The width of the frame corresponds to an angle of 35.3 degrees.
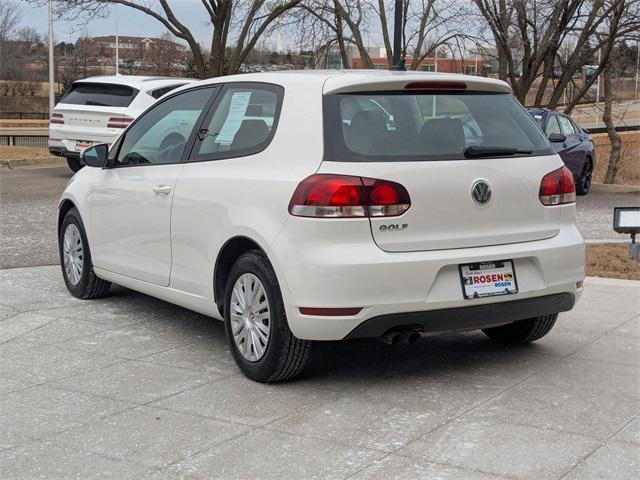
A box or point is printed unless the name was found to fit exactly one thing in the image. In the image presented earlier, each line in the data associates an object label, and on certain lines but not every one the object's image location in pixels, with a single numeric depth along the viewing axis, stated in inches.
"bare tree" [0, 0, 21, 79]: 2038.0
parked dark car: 721.0
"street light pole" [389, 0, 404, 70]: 568.6
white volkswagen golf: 202.7
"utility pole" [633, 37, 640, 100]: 899.2
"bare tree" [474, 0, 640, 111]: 852.0
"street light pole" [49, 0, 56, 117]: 1376.7
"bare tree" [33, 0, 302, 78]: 953.5
